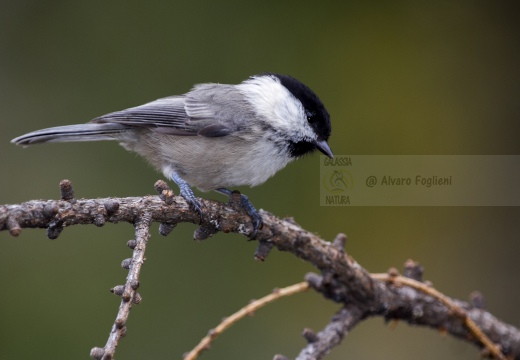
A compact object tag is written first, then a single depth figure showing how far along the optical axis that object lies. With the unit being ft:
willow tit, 9.11
